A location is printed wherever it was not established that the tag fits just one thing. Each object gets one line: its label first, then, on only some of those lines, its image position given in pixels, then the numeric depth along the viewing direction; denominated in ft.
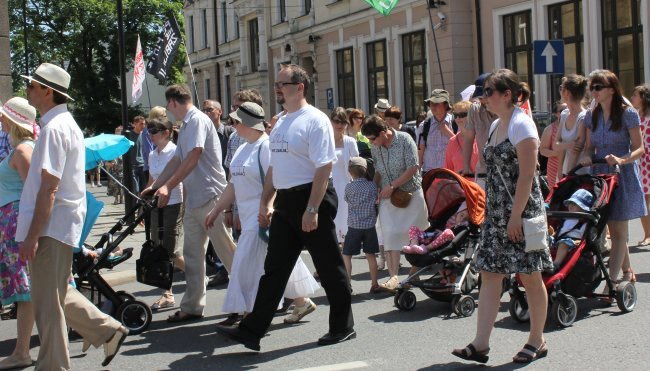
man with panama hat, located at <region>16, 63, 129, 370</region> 18.49
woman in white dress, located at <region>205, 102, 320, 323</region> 23.66
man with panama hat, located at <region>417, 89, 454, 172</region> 33.78
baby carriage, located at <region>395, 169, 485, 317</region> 25.02
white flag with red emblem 65.82
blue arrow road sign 54.19
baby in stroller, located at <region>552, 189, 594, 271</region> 23.82
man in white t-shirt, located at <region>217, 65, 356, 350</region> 21.21
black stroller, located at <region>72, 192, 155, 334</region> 24.40
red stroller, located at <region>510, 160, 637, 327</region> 22.95
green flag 70.59
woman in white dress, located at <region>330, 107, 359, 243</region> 32.53
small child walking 29.63
